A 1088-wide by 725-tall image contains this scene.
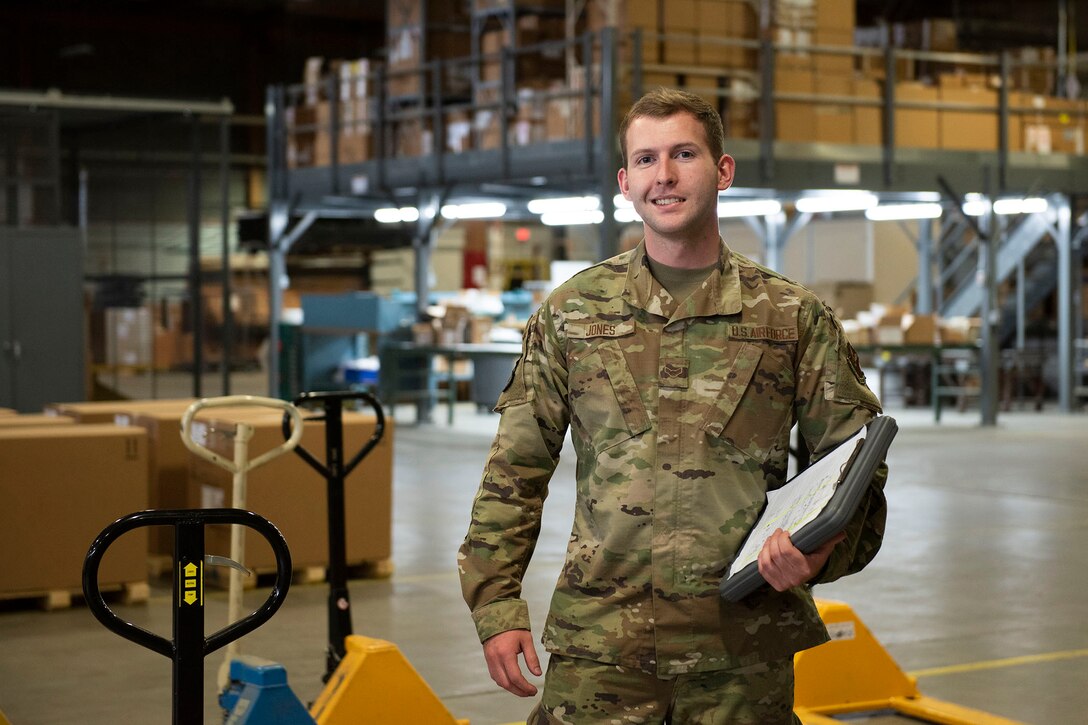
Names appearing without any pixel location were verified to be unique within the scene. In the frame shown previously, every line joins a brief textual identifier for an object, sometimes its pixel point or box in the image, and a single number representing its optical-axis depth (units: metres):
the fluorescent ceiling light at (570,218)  19.08
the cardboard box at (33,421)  7.32
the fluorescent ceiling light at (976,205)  16.77
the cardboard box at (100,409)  7.98
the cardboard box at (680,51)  13.96
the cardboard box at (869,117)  15.26
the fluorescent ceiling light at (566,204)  17.27
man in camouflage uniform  2.41
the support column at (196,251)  12.81
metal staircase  19.31
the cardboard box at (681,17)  13.94
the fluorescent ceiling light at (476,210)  18.93
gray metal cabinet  12.09
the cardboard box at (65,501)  6.59
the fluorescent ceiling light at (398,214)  18.44
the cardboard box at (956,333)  16.64
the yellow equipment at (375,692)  4.36
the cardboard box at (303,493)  7.04
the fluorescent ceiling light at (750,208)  17.44
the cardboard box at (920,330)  16.23
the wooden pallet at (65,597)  6.70
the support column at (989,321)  16.50
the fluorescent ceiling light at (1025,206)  18.31
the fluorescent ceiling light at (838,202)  16.56
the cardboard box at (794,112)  14.66
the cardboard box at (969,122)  16.14
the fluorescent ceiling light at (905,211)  18.55
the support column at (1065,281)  18.34
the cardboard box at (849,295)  19.78
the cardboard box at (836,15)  14.83
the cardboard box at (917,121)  15.70
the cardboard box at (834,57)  14.93
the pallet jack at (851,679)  4.95
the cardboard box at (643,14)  13.69
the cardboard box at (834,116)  15.00
